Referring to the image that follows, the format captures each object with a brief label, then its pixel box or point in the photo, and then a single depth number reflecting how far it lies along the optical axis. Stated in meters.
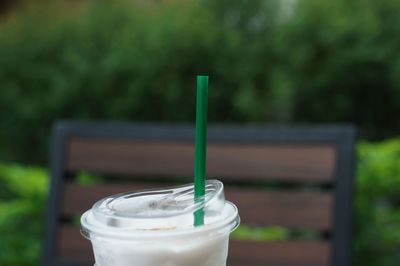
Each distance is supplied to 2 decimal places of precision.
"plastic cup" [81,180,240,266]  0.57
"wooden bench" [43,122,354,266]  1.27
